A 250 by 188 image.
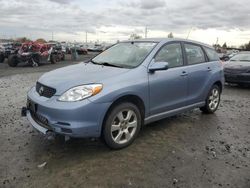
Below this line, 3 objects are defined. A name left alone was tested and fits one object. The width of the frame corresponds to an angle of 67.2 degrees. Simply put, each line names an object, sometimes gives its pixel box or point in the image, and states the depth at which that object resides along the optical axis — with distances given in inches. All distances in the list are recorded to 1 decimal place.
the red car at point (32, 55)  494.1
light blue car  99.5
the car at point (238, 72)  275.0
